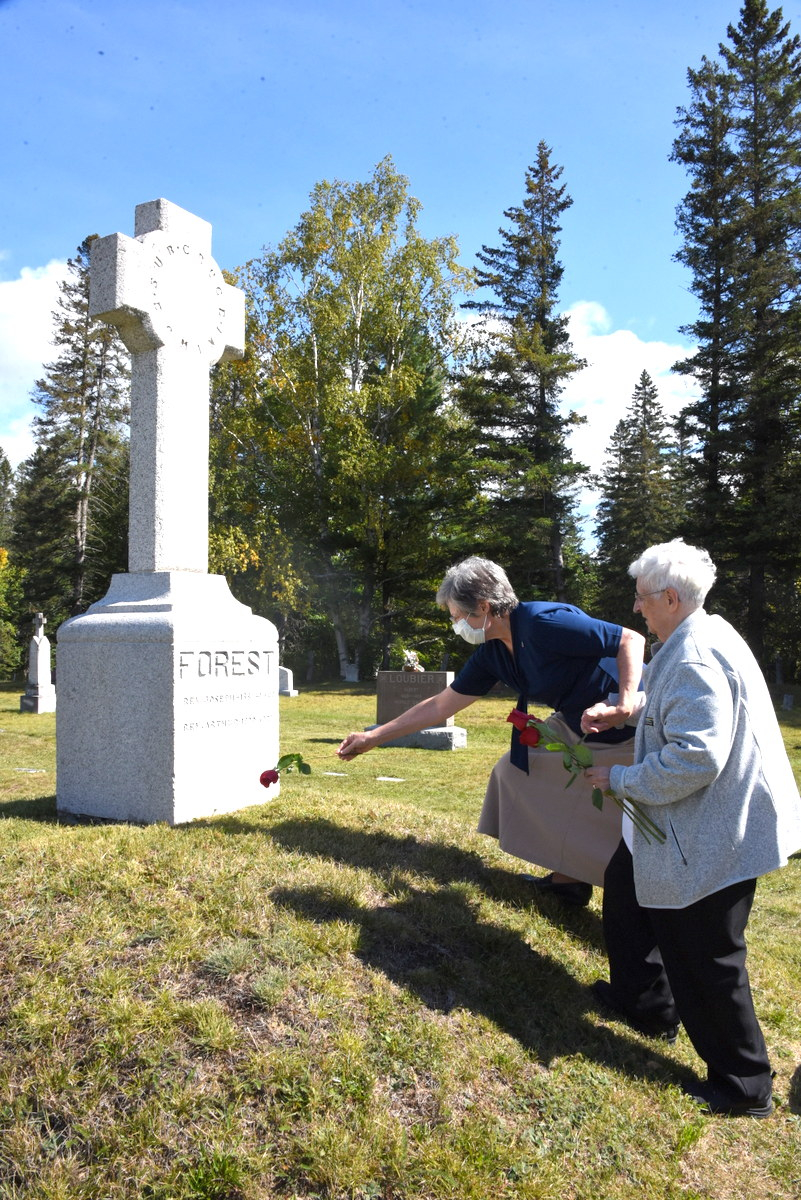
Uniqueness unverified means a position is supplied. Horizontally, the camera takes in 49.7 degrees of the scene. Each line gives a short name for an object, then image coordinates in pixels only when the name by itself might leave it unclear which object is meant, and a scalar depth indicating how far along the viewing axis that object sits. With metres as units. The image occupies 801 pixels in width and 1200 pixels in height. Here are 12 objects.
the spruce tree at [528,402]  28.45
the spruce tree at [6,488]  56.91
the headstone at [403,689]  12.95
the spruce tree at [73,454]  33.16
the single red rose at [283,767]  4.16
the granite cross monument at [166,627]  4.89
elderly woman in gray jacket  2.87
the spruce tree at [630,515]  32.12
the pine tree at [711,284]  26.53
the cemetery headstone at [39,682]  17.66
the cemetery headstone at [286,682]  22.16
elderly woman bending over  3.85
